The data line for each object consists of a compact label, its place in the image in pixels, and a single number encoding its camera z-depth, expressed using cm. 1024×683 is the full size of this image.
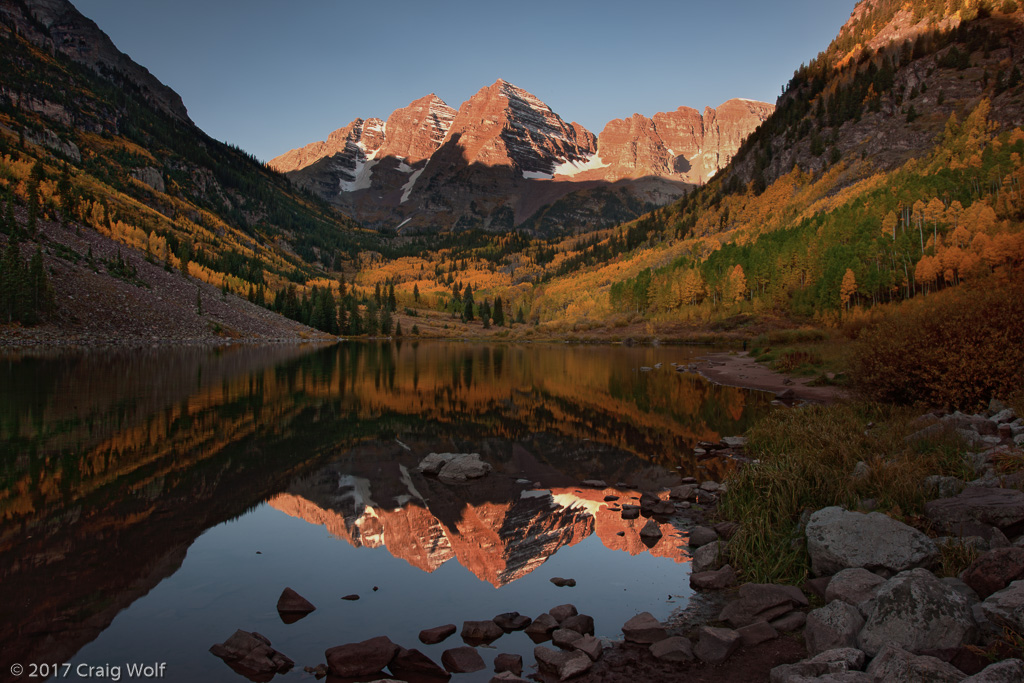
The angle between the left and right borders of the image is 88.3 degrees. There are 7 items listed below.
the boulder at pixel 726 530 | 1103
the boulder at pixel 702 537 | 1107
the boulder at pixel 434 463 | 1708
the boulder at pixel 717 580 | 923
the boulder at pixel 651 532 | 1158
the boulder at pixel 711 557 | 983
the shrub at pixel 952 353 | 1520
